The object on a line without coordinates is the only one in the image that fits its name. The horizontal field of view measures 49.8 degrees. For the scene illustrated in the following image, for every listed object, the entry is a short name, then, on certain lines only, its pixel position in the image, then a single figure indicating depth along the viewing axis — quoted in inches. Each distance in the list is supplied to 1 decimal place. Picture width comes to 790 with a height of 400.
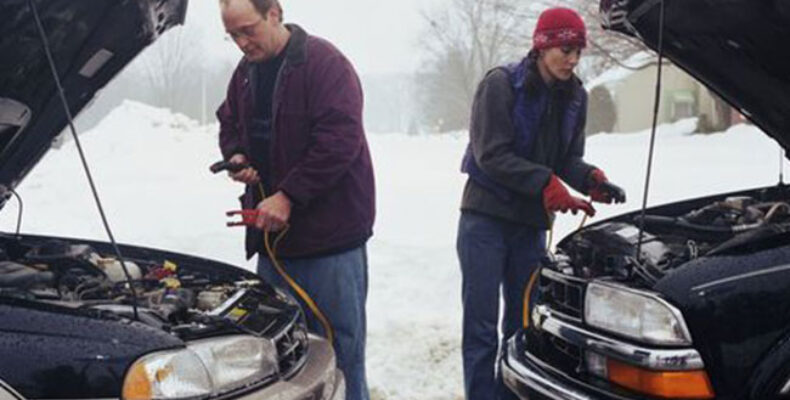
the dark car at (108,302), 83.0
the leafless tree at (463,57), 1078.4
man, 133.3
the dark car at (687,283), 90.4
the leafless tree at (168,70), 2364.7
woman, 145.9
